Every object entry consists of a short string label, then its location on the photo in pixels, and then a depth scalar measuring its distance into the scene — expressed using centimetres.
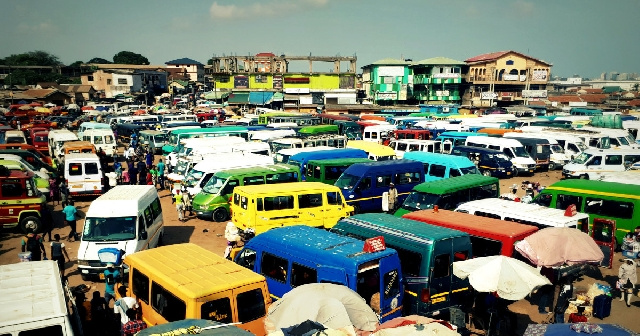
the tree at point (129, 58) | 12631
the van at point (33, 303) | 581
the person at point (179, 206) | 1765
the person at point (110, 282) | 990
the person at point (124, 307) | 796
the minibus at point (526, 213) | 1182
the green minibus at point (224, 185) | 1720
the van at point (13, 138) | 2909
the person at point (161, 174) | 2314
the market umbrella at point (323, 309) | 662
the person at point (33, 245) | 1168
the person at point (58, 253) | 1133
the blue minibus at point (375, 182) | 1716
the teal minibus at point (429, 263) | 906
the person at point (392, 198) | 1711
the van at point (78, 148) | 2341
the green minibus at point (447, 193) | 1480
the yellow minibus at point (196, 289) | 689
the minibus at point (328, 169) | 1938
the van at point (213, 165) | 1847
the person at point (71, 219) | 1474
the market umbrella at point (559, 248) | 947
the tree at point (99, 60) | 13750
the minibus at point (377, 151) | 2412
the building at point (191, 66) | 12938
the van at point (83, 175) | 1962
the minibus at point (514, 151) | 2592
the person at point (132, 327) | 733
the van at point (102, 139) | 3000
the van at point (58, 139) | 2770
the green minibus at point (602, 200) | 1328
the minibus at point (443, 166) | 2014
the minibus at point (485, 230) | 1052
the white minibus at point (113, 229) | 1137
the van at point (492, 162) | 2516
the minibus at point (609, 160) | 2312
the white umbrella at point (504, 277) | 809
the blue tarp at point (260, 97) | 6819
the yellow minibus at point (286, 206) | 1409
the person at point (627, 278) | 1040
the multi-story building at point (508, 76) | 7381
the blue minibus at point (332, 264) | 805
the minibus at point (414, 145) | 2730
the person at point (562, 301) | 930
